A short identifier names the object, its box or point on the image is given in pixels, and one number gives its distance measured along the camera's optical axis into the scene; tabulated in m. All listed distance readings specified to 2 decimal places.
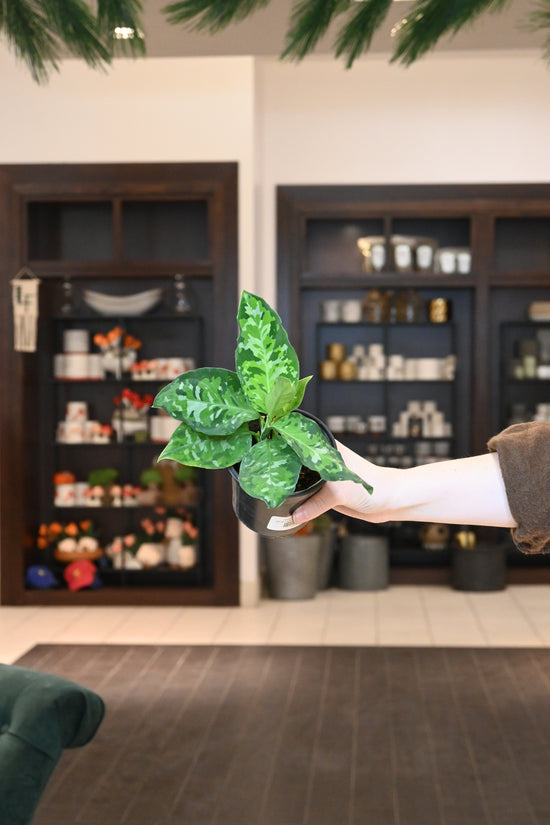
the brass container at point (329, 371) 6.70
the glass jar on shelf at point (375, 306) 6.62
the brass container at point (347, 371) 6.68
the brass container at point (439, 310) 6.62
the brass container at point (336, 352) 6.73
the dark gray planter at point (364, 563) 6.52
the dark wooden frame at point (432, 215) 6.55
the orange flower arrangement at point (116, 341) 6.30
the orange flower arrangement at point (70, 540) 6.29
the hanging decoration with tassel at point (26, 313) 6.06
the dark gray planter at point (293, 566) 6.25
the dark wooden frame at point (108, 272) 6.13
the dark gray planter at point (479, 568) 6.44
